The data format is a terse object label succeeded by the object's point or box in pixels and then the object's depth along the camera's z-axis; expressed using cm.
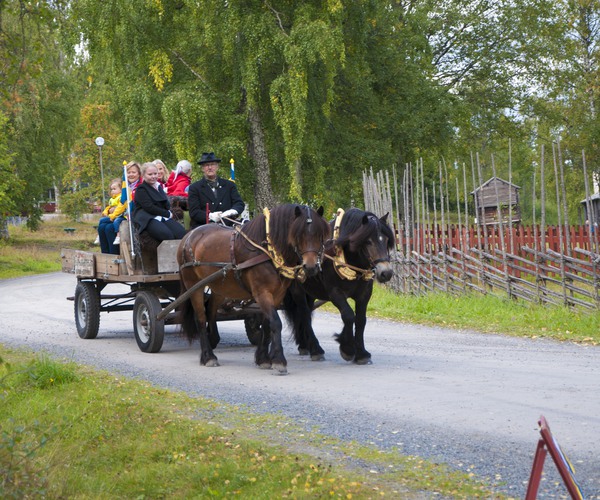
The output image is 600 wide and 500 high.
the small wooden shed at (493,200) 3495
